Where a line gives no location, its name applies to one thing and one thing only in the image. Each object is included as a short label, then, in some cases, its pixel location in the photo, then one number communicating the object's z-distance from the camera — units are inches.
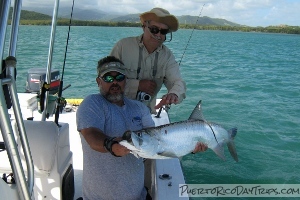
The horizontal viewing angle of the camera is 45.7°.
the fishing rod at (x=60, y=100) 127.9
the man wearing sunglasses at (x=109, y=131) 98.5
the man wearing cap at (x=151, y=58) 141.8
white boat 55.9
